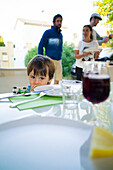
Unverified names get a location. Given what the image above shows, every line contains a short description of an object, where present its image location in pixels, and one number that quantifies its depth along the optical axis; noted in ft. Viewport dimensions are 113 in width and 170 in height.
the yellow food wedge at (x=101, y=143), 0.91
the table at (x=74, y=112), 1.86
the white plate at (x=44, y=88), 3.33
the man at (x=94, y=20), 9.25
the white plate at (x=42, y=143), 0.98
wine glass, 1.68
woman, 8.36
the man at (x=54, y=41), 9.26
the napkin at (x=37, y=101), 2.36
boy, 4.86
